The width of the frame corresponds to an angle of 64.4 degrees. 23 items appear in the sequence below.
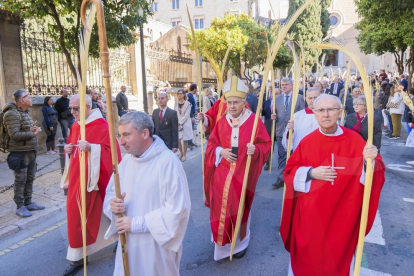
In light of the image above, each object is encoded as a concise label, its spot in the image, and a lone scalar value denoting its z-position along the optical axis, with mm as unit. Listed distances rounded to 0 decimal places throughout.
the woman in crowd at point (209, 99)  10748
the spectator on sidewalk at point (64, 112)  9156
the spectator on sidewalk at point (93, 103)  7787
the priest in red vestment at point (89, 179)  3418
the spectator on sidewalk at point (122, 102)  11422
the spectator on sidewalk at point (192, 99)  10656
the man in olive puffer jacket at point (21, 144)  4566
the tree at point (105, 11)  5926
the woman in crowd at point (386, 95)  14677
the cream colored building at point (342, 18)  51156
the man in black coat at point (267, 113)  7586
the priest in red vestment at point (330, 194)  2662
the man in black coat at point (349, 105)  8438
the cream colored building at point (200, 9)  44294
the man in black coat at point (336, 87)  13383
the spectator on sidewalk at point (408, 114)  10042
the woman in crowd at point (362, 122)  4739
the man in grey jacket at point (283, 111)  6375
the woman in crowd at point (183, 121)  8820
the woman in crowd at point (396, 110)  11234
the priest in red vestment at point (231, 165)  3666
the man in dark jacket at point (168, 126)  7133
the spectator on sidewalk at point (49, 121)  8852
